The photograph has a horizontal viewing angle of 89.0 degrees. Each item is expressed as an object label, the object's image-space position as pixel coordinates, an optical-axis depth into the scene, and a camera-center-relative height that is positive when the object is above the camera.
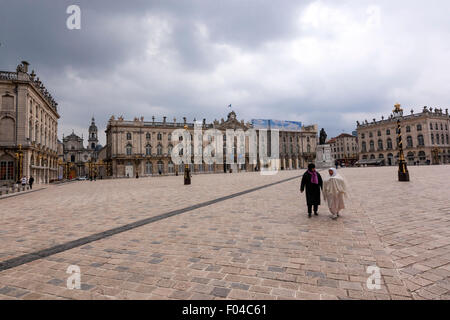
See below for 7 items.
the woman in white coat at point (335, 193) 6.04 -0.75
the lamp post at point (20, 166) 22.73 +0.96
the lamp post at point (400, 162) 14.59 +0.03
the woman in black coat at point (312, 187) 6.43 -0.62
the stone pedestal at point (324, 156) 31.24 +1.28
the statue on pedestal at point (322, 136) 28.50 +3.56
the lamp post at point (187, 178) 20.02 -0.79
